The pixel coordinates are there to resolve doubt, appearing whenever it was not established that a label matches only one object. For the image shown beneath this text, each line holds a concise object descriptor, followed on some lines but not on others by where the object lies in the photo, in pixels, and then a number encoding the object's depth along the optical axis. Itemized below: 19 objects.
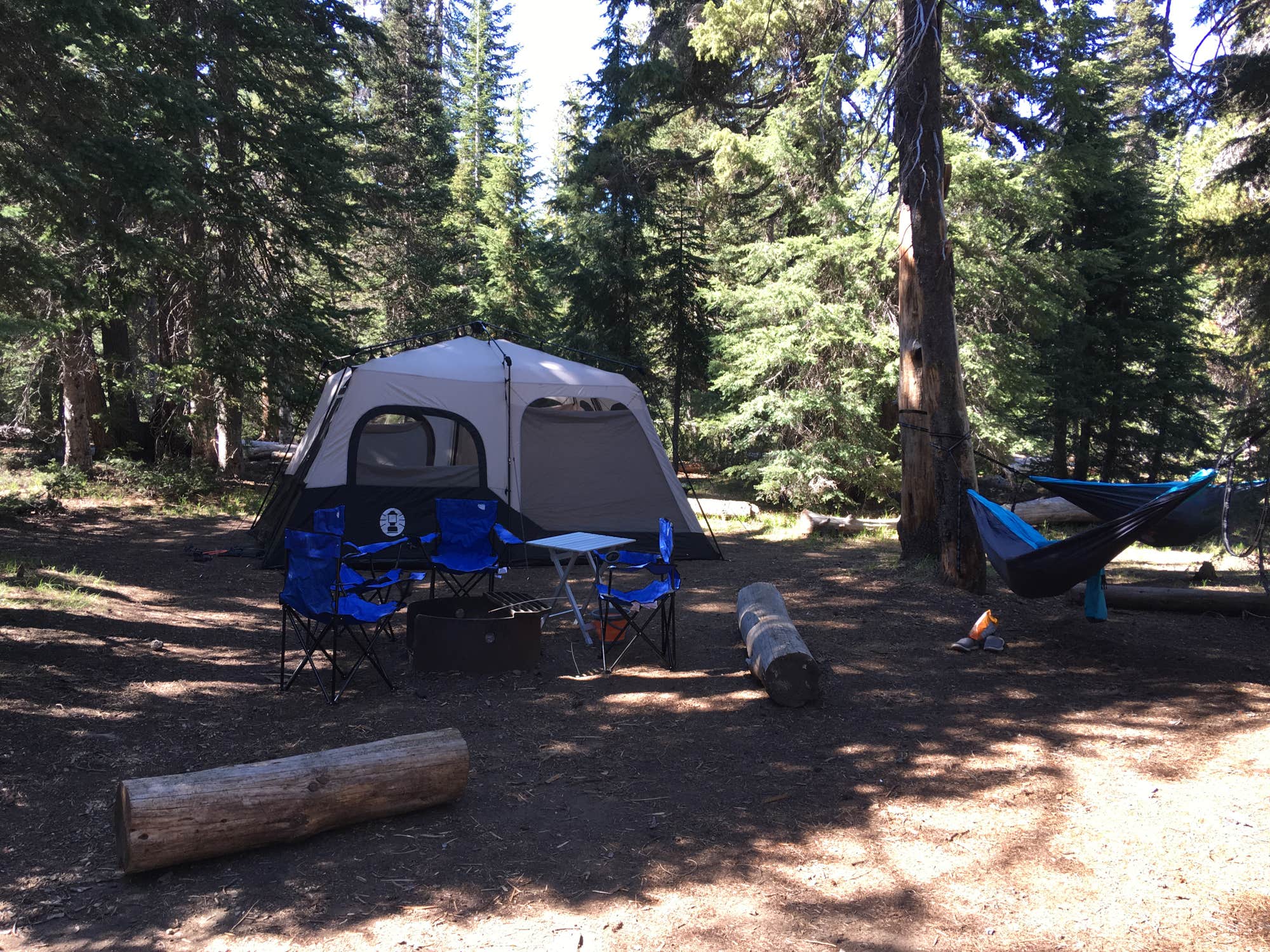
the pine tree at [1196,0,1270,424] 7.35
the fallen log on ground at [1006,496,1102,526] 11.30
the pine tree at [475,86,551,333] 18.58
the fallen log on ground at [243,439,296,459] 15.00
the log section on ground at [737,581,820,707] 4.34
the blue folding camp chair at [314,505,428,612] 5.03
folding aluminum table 5.28
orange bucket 5.48
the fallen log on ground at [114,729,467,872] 2.69
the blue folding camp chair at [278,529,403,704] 4.50
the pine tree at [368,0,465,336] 17.80
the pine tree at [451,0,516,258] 22.22
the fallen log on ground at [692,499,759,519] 11.66
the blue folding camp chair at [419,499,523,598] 5.91
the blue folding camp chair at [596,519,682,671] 5.03
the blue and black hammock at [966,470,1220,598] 4.63
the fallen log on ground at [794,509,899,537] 10.39
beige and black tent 7.69
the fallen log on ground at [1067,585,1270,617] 5.96
